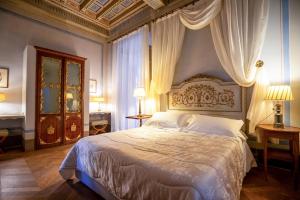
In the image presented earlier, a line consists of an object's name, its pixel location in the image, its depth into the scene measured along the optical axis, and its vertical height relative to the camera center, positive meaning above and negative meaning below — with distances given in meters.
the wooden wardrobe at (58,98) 3.59 +0.10
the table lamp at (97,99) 4.85 +0.08
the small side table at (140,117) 3.62 -0.35
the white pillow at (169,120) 2.87 -0.33
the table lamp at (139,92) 3.71 +0.22
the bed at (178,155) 1.14 -0.50
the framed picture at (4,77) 3.45 +0.54
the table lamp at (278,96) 2.09 +0.07
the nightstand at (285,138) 1.98 -0.51
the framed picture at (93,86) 5.01 +0.50
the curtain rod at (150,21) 3.34 +1.97
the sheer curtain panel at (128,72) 4.07 +0.81
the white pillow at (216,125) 2.26 -0.36
